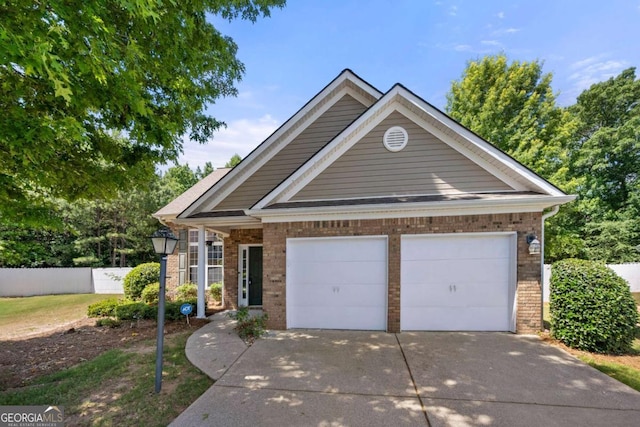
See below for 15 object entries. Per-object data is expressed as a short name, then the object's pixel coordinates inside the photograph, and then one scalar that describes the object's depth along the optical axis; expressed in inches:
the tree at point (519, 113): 576.1
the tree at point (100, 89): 131.7
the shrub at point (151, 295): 400.5
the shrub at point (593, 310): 216.7
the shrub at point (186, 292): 434.6
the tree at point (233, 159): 1269.6
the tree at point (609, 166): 706.2
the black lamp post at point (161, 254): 179.5
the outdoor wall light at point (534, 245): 241.1
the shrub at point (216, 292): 430.3
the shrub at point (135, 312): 331.9
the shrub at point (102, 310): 363.9
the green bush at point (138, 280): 454.3
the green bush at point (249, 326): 254.2
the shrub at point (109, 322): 317.8
